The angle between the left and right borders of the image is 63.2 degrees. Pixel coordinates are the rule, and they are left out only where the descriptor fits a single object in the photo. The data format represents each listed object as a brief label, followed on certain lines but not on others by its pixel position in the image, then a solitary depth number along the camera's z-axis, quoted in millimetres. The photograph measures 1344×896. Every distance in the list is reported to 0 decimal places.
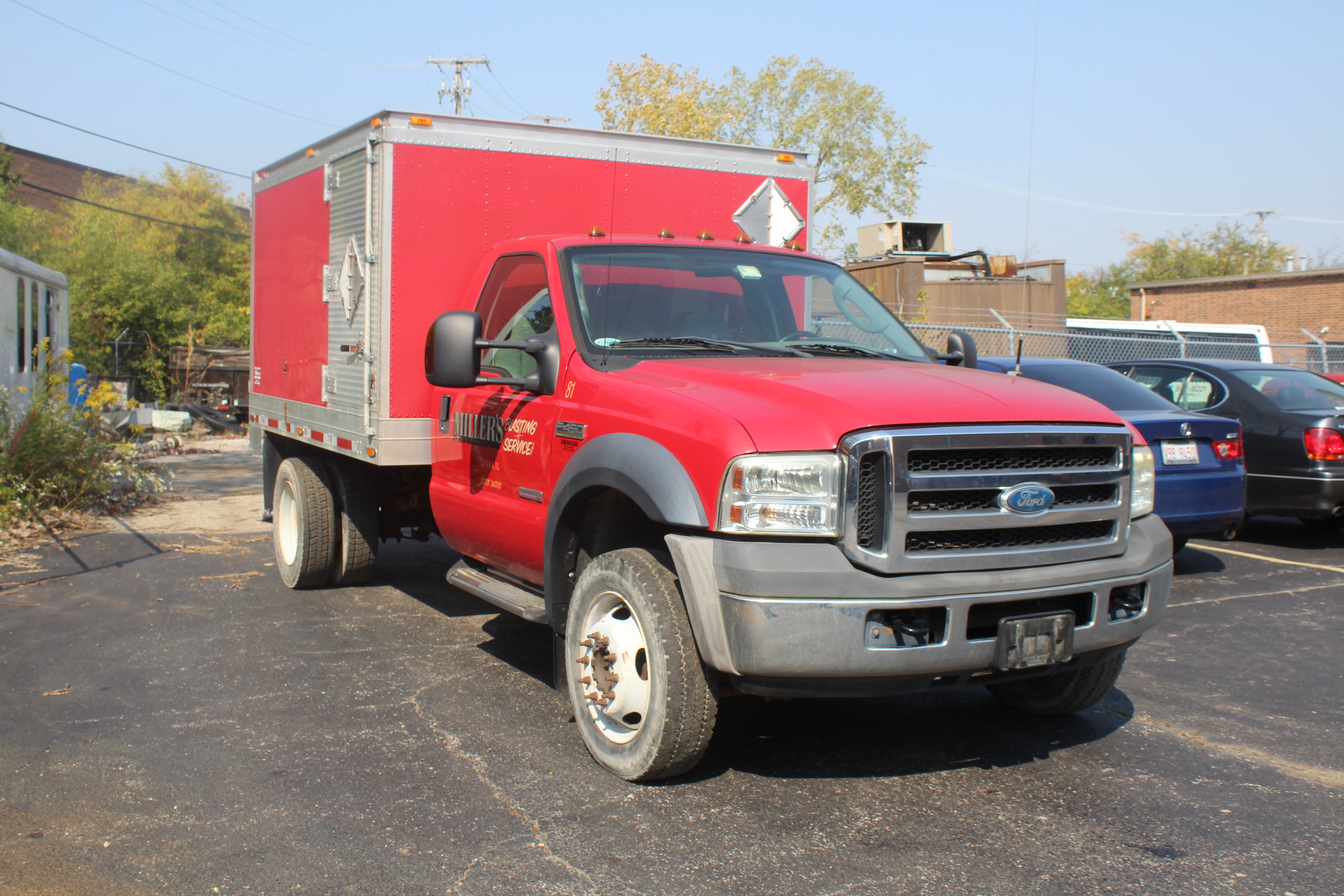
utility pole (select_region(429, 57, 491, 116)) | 41906
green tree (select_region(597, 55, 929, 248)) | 49969
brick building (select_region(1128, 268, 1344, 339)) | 33500
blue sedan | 7766
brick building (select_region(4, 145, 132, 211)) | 59250
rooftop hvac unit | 27453
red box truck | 3506
